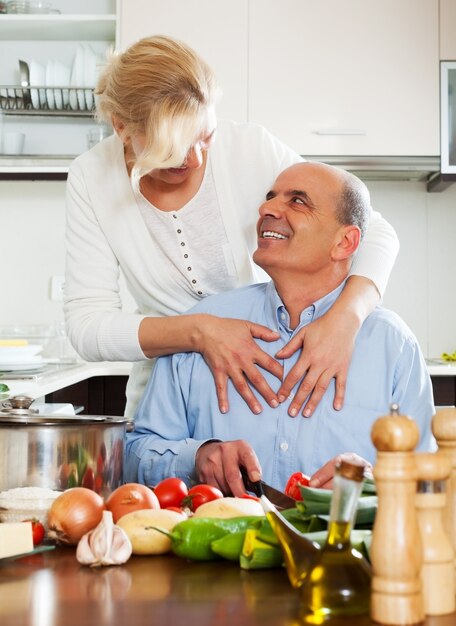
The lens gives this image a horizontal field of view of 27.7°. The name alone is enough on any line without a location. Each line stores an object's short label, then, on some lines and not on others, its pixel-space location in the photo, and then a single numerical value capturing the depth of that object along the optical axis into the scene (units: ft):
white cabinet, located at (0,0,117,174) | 11.87
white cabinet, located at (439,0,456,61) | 11.43
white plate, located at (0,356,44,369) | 8.88
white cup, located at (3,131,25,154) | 11.93
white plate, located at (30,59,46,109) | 12.16
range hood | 11.47
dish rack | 12.13
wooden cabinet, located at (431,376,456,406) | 10.50
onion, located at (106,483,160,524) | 3.43
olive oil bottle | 2.38
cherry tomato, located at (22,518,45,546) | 3.30
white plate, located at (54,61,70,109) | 12.10
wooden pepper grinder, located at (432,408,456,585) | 2.68
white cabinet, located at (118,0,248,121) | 11.43
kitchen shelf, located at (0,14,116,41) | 11.93
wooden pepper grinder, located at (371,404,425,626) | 2.32
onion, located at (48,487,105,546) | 3.26
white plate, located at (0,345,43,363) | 8.90
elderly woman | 5.50
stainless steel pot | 3.50
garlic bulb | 3.02
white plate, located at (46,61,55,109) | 12.10
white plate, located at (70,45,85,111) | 12.09
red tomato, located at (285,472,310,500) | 3.85
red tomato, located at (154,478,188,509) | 3.76
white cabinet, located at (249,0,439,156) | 11.39
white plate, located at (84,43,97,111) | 12.09
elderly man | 5.66
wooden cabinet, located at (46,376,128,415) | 10.75
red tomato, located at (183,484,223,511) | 3.69
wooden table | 2.44
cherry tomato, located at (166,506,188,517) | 3.48
